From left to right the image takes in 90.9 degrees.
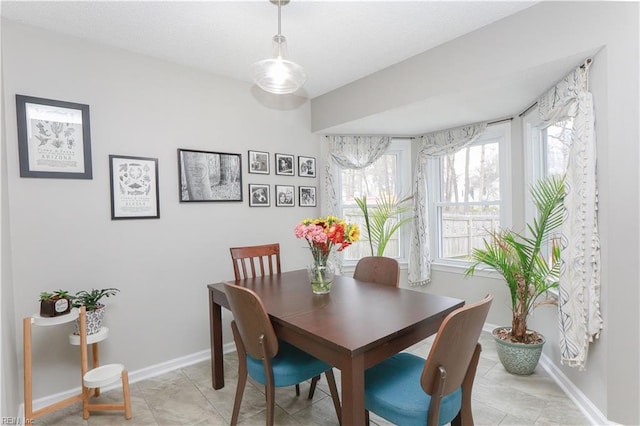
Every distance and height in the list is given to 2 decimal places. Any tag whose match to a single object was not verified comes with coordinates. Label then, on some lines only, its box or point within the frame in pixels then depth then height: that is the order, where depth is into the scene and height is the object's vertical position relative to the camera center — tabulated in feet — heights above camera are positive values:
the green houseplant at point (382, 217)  11.86 -0.50
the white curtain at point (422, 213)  12.11 -0.37
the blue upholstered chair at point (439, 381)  3.92 -2.76
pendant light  6.07 +2.69
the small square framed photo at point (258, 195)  10.56 +0.43
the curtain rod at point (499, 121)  10.31 +2.71
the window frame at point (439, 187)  10.48 +0.42
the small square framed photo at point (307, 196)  11.89 +0.40
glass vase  6.72 -1.53
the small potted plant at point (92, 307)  6.81 -2.10
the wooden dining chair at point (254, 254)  8.36 -1.29
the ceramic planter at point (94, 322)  6.78 -2.39
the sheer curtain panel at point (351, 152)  12.57 +2.15
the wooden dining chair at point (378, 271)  7.72 -1.70
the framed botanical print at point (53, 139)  6.93 +1.72
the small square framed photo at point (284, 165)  11.22 +1.54
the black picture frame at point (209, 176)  9.16 +1.01
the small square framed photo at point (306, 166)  11.87 +1.54
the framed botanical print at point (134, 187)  8.04 +0.63
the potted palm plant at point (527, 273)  7.54 -1.82
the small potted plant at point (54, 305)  6.29 -1.85
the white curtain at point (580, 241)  6.19 -0.83
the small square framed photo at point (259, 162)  10.55 +1.55
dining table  4.21 -1.89
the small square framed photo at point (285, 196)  11.25 +0.40
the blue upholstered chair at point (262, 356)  5.12 -2.81
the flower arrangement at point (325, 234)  6.54 -0.60
